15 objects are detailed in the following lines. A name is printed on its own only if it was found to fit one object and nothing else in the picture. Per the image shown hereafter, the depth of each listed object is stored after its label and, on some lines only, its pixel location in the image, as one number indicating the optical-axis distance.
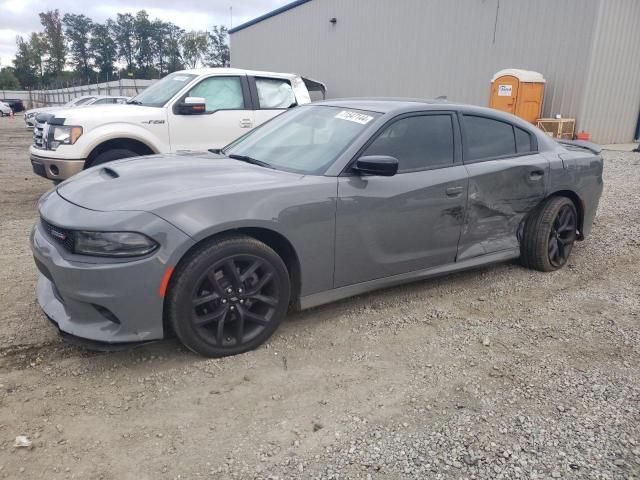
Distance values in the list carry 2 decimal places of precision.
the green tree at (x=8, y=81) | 88.67
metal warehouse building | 12.85
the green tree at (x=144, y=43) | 88.69
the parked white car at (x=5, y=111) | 41.56
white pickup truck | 6.05
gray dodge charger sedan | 2.69
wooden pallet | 12.62
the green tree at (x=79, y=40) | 90.56
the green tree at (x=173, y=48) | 87.44
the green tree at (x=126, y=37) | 89.56
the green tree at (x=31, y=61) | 87.06
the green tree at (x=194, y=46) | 80.94
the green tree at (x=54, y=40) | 86.12
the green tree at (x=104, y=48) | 90.62
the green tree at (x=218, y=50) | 82.31
